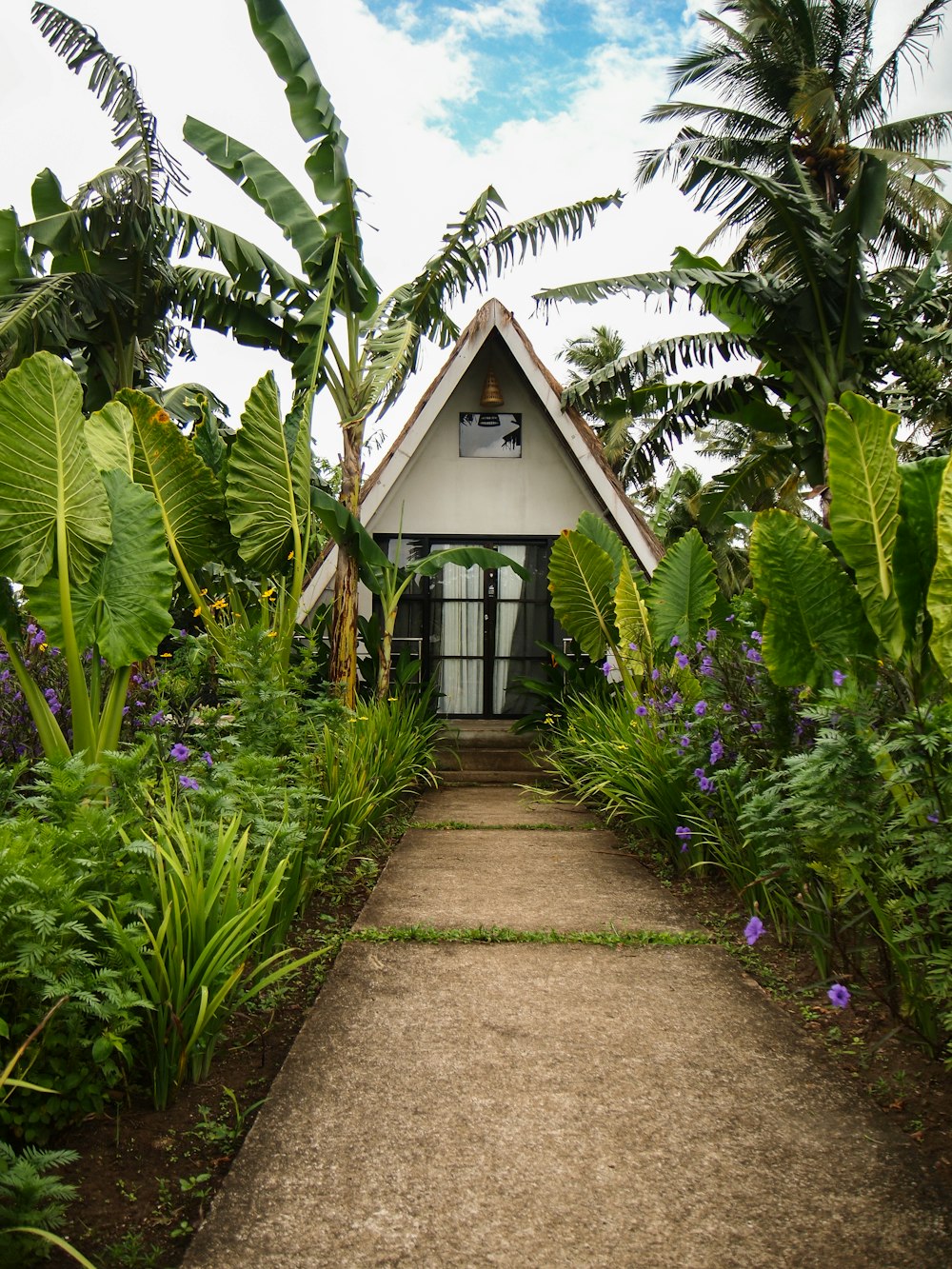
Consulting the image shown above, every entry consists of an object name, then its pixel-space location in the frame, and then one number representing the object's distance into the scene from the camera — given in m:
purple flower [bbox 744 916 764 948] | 2.72
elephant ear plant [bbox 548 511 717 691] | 6.71
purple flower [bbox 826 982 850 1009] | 2.33
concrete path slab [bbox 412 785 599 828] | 6.75
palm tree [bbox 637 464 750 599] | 25.55
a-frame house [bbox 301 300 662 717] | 10.51
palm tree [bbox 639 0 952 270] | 18.05
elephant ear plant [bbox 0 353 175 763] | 4.57
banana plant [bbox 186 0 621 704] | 7.19
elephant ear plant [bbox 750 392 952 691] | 3.36
